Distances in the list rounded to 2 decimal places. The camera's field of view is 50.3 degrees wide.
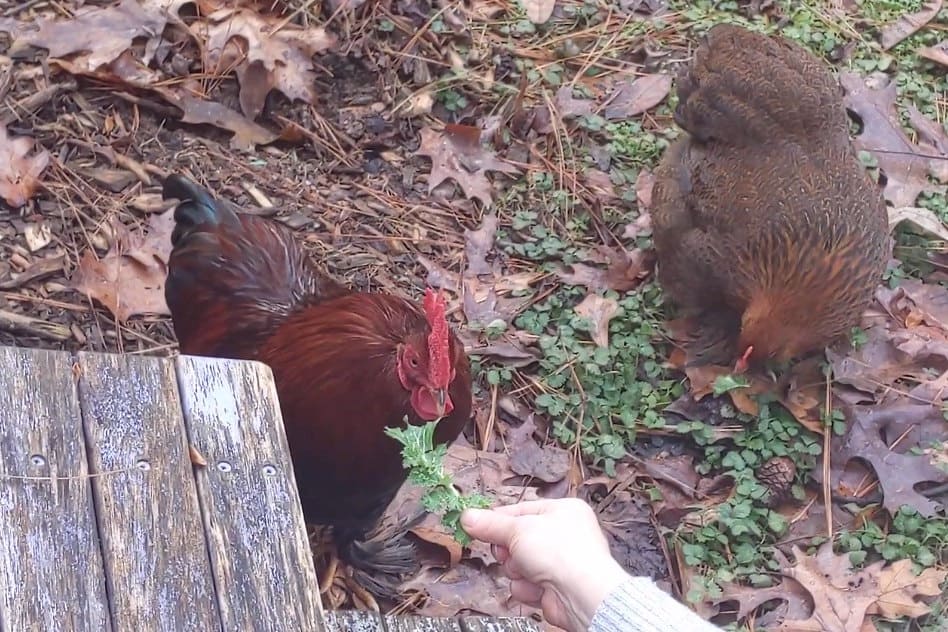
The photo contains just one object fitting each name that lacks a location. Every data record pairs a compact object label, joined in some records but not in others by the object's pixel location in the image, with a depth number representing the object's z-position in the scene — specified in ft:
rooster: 7.94
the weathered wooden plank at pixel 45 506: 3.92
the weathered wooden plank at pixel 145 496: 4.04
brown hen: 11.63
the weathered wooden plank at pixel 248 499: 4.24
